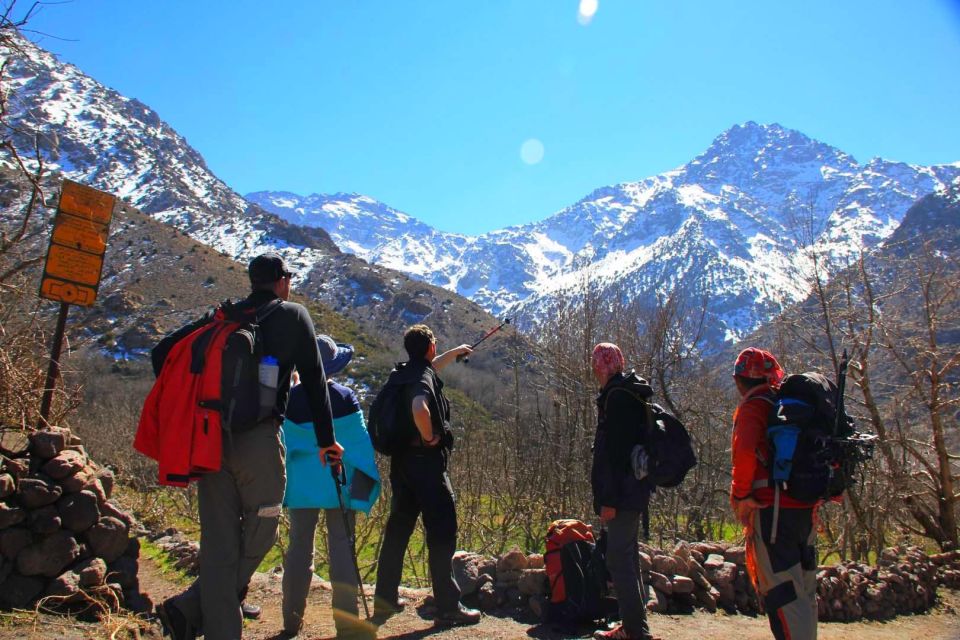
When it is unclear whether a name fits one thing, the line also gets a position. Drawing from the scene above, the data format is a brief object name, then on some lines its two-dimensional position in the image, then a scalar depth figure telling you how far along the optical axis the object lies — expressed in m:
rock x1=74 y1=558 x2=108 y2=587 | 4.26
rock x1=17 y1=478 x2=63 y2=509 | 4.24
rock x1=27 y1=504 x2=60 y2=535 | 4.25
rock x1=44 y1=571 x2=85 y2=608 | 4.13
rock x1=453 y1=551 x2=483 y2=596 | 5.38
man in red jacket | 3.71
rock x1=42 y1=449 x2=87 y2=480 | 4.40
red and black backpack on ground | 4.81
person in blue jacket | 4.44
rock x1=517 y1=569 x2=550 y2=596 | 5.23
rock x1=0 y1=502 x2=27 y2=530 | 4.11
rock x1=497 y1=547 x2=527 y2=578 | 5.52
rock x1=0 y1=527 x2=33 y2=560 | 4.12
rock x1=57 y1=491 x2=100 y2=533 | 4.38
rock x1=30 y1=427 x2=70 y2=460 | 4.43
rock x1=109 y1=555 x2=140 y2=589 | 4.49
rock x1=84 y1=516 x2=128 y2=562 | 4.47
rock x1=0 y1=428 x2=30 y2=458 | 4.40
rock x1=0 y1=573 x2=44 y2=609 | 4.05
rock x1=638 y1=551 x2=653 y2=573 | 5.74
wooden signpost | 5.04
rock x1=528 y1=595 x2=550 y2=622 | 4.98
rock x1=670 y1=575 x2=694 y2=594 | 5.69
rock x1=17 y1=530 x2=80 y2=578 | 4.16
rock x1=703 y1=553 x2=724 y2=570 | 6.21
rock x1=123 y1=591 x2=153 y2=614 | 4.47
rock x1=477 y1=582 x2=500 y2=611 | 5.32
